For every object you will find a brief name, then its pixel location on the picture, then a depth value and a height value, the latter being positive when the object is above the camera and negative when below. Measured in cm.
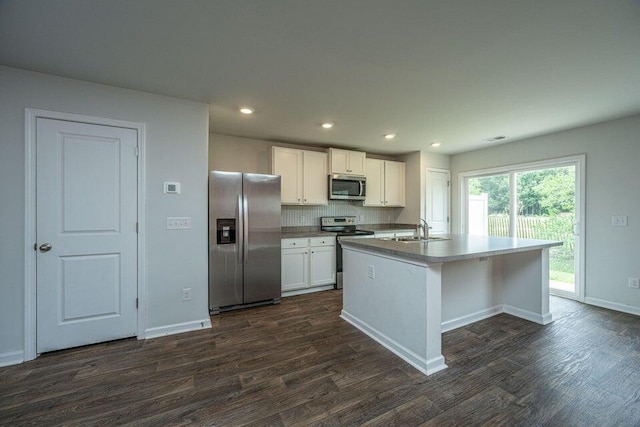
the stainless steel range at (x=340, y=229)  418 -30
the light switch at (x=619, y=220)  320 -9
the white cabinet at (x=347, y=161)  442 +88
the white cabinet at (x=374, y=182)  491 +57
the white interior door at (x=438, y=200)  507 +24
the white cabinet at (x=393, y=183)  512 +57
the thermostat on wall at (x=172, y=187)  263 +24
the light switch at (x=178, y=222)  266 -11
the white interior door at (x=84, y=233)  223 -20
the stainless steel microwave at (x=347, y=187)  445 +44
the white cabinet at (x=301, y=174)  404 +60
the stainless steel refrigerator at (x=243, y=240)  312 -35
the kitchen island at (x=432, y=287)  205 -75
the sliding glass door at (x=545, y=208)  364 +7
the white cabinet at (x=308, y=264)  378 -78
